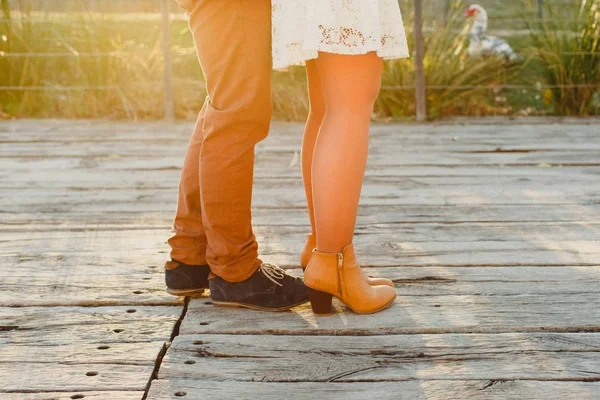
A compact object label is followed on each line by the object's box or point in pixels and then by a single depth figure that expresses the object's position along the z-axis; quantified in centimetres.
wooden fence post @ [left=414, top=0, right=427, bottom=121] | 510
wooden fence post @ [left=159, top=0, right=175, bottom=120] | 525
